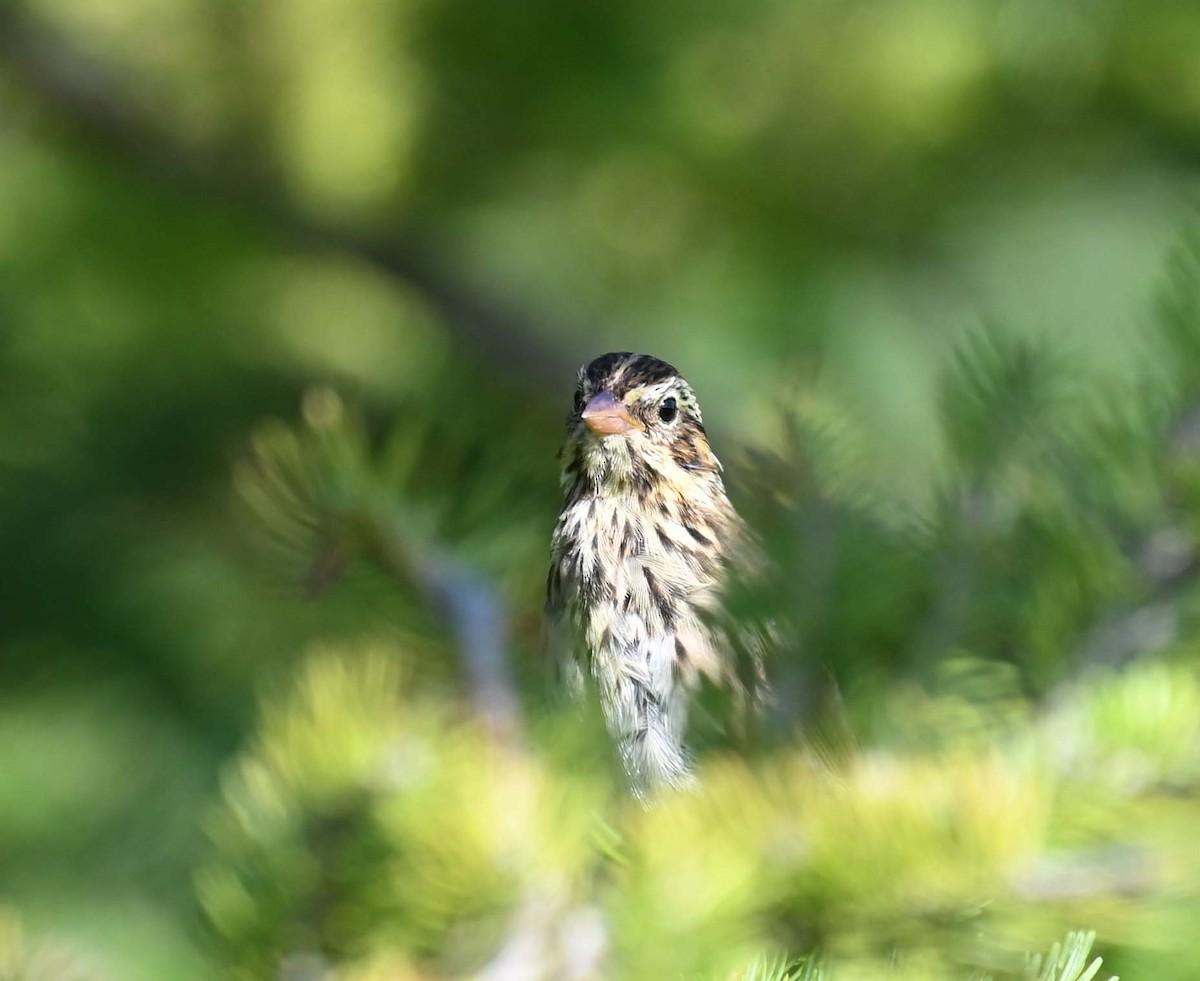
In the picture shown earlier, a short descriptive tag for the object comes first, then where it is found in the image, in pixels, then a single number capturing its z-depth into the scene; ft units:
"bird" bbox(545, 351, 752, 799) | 13.97
